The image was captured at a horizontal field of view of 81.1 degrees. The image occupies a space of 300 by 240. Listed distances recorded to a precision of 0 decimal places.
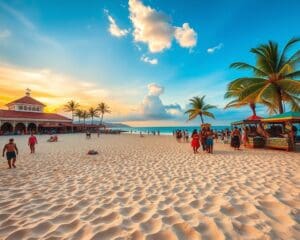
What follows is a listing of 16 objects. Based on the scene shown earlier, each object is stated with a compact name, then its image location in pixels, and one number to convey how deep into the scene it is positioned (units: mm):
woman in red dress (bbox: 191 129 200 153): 10966
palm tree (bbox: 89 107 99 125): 65312
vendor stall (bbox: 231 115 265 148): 12852
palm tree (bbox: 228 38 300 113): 12576
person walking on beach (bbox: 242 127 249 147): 13516
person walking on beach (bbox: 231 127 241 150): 12188
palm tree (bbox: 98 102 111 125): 64375
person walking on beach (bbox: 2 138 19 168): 7537
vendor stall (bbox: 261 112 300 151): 10797
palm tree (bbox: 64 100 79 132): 58538
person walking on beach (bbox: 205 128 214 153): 10797
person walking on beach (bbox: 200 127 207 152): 11316
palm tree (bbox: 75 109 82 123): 63638
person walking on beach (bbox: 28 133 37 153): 11823
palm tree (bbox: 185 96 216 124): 33406
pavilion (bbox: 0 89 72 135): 36134
